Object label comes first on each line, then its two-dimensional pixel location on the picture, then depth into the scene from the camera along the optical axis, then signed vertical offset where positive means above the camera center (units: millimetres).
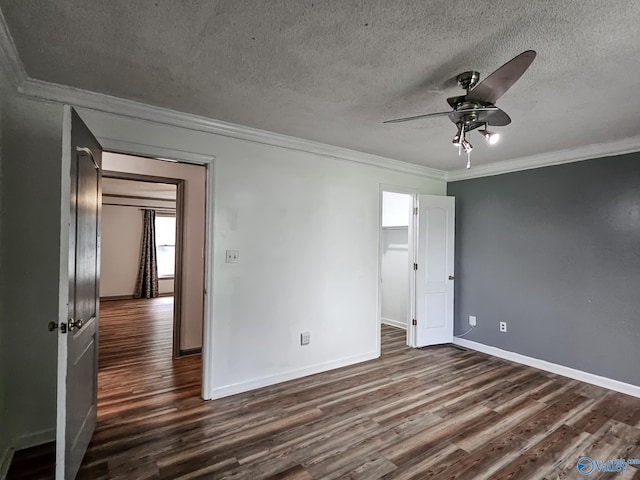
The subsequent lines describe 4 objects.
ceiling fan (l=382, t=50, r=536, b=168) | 1525 +795
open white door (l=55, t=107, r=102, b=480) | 1603 -413
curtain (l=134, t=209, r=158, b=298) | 7980 -544
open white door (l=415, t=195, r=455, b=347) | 4344 -341
